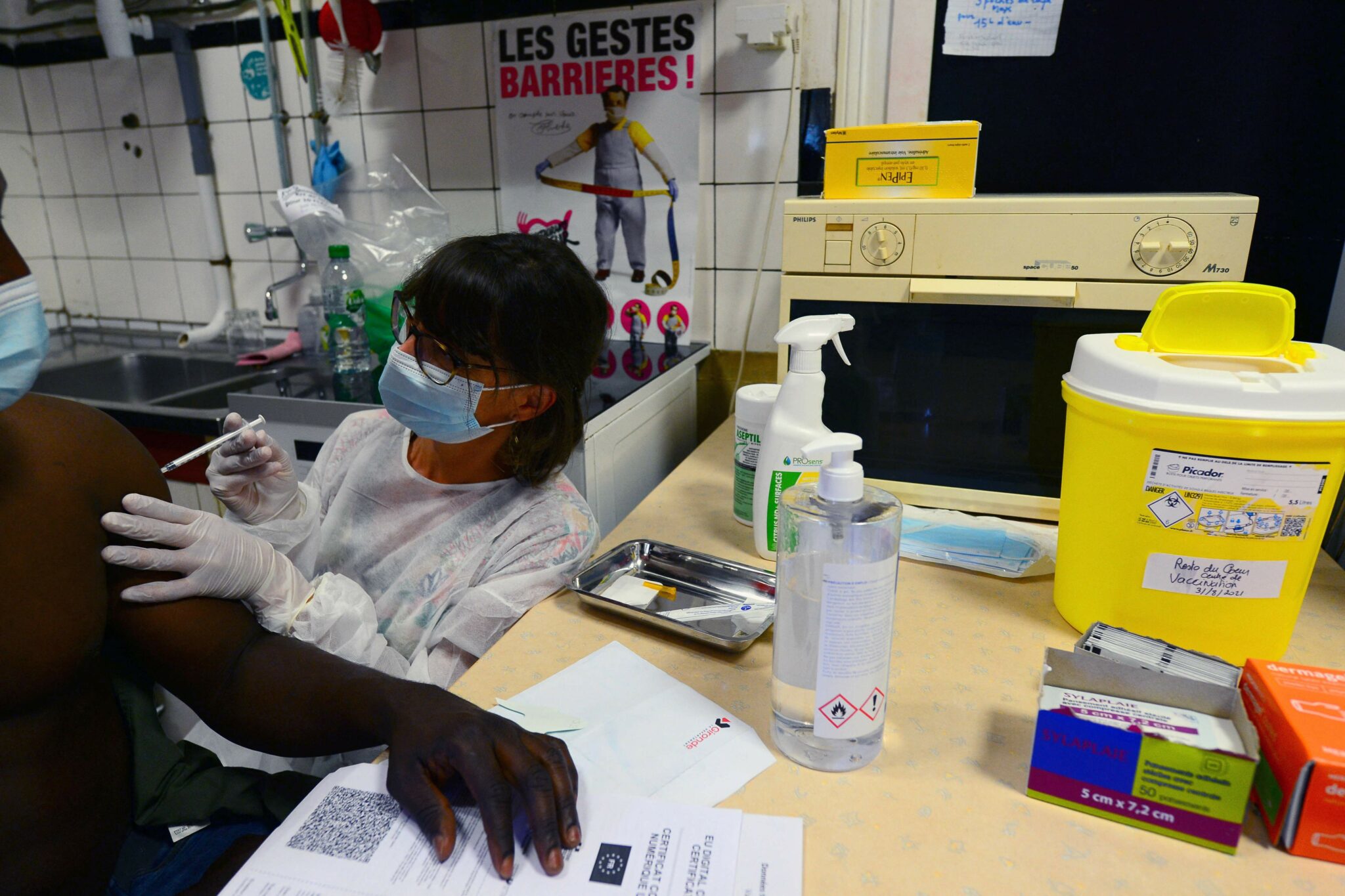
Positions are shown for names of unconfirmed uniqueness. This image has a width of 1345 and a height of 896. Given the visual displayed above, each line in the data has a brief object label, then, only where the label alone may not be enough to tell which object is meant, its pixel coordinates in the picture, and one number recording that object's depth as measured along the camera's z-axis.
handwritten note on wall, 1.38
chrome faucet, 1.90
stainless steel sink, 2.01
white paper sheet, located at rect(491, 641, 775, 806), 0.64
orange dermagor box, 0.53
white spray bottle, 0.93
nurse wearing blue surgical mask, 0.96
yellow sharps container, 0.69
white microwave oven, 0.97
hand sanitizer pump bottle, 0.60
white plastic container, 1.09
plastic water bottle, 1.70
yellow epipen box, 1.06
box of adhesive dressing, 0.55
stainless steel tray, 0.85
